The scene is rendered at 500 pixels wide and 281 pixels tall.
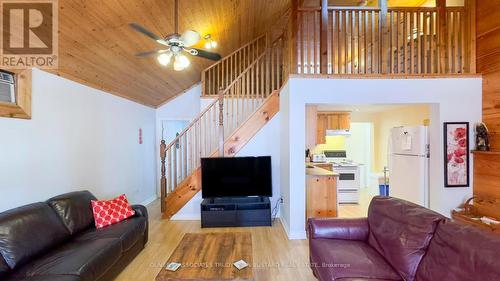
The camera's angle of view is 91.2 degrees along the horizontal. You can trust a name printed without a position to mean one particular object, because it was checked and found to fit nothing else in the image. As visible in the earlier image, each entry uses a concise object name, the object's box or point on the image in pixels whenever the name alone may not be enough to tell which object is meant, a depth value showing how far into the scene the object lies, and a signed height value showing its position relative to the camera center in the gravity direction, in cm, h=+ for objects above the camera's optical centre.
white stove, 571 -103
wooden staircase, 462 +51
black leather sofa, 208 -106
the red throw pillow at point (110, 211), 312 -93
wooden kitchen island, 408 -93
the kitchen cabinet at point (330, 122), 606 +42
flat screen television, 434 -67
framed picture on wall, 363 -14
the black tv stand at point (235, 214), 425 -130
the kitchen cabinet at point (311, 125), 380 +22
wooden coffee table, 199 -110
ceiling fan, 266 +107
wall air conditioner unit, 262 +59
